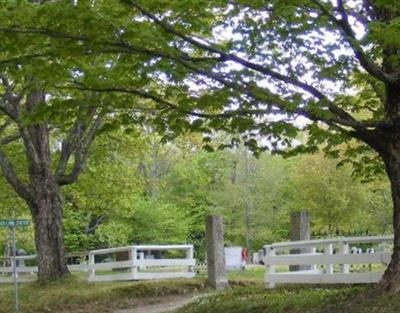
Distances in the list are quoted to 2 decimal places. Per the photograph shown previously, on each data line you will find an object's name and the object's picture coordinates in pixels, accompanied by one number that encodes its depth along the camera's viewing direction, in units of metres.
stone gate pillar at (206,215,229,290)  18.64
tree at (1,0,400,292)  8.77
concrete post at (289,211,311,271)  18.55
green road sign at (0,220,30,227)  14.14
